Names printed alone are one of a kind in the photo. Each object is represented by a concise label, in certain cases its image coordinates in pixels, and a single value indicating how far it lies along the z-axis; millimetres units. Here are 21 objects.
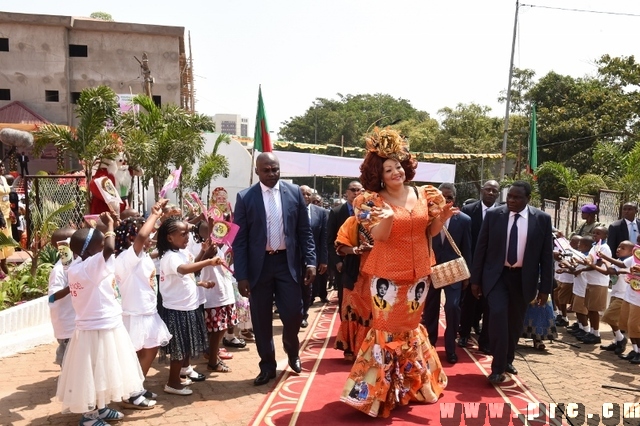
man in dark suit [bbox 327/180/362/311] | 7066
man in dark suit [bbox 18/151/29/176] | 15988
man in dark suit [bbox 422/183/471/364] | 6406
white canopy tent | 16875
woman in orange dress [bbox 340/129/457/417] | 4531
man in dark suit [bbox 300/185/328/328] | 8078
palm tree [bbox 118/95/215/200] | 12758
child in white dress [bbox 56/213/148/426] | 4176
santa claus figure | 10375
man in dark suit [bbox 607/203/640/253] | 8781
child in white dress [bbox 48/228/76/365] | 4836
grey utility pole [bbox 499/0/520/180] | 23906
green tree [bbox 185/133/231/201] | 19391
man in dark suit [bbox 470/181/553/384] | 5492
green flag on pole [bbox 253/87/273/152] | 16125
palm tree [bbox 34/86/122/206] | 10406
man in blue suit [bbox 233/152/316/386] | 5488
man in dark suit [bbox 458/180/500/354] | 7492
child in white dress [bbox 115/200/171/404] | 4863
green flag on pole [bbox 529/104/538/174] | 18312
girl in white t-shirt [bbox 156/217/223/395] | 5145
